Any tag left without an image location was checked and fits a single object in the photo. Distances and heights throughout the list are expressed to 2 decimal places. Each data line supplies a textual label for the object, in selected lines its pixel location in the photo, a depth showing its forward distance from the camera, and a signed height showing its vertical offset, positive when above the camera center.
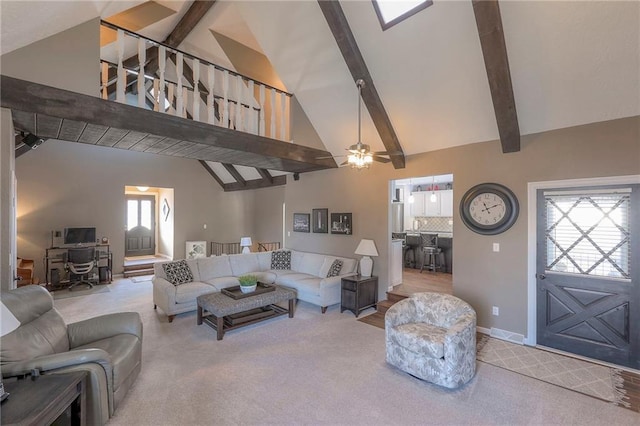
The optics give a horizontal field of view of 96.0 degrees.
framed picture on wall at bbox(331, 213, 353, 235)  6.02 -0.27
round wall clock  3.97 +0.05
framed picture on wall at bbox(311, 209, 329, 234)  6.48 -0.21
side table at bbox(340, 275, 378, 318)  4.95 -1.45
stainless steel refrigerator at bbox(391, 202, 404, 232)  8.98 -0.21
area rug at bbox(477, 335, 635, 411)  2.81 -1.75
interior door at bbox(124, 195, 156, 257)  9.45 -0.52
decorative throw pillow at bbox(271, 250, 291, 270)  6.57 -1.12
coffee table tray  4.35 -1.27
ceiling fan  3.61 +0.71
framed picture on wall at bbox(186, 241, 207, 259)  9.19 -1.24
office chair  6.63 -1.19
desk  6.81 -1.30
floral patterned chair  2.81 -1.32
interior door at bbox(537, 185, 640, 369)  3.21 -0.72
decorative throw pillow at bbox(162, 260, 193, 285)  4.99 -1.09
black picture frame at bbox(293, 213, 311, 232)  6.94 -0.26
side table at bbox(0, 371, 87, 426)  1.57 -1.12
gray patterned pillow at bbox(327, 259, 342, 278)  5.58 -1.13
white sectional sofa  4.72 -1.29
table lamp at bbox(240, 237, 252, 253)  7.41 -0.84
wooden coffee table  3.97 -1.41
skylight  3.35 +2.43
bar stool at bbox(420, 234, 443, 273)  7.34 -1.03
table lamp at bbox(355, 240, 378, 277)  5.34 -0.78
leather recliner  2.09 -1.16
